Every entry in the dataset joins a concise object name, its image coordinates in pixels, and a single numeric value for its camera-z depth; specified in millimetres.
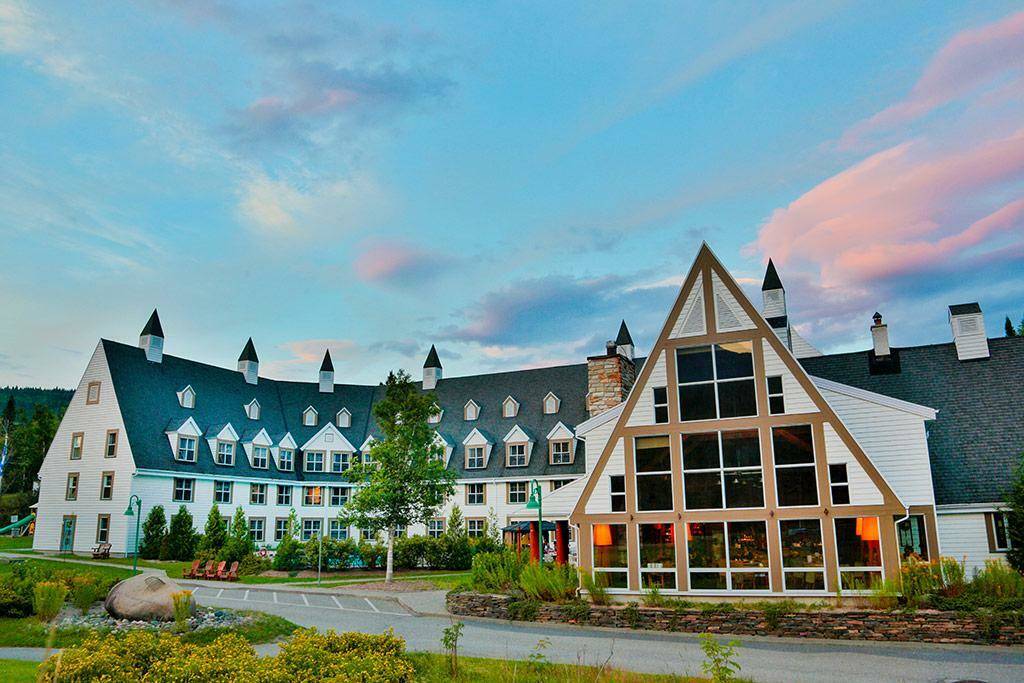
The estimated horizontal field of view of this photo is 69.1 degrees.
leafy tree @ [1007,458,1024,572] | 20797
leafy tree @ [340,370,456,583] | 32781
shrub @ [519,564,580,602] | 20234
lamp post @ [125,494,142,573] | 36862
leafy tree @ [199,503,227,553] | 38094
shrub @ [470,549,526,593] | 21781
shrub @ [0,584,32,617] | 16891
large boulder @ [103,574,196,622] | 17234
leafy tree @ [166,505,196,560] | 38469
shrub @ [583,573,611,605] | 19875
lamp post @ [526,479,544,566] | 22597
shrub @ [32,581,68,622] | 16781
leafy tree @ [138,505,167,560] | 38531
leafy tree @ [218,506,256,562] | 34375
